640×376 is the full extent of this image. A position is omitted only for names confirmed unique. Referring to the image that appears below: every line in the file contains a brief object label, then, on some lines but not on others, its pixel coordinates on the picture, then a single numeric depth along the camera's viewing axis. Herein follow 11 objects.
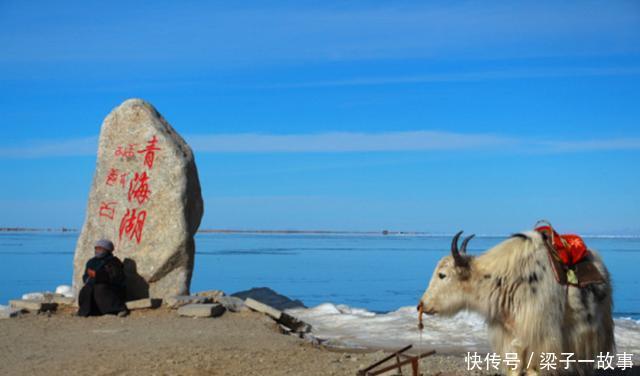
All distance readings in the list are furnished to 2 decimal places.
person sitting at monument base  12.88
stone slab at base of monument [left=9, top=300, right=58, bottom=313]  13.30
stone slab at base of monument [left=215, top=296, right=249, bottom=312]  12.95
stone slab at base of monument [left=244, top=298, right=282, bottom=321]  12.52
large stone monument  13.77
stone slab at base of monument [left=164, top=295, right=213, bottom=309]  13.04
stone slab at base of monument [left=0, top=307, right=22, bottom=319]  12.74
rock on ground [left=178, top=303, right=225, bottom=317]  12.30
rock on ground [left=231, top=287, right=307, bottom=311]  15.81
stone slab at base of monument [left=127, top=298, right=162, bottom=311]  13.02
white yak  6.55
